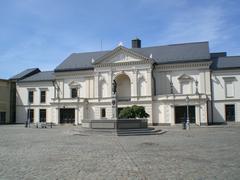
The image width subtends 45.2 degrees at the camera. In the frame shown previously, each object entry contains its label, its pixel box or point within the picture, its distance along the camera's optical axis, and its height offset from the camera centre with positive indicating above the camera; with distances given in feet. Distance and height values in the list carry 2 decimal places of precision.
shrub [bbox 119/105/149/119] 102.42 -0.82
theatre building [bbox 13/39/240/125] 141.39 +13.19
